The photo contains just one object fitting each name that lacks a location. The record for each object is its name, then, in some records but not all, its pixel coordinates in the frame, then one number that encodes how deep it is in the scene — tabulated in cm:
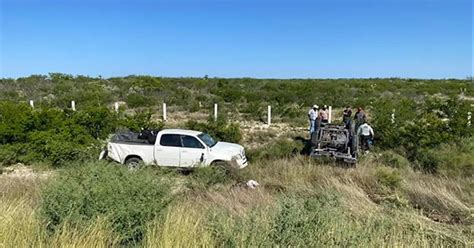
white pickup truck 1366
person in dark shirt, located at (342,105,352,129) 1590
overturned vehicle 1390
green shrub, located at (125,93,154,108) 3459
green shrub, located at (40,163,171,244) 474
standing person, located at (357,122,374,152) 1595
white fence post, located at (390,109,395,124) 1730
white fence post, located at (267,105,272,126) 2514
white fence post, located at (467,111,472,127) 1555
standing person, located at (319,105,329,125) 1842
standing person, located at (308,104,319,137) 1869
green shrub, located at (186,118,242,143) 1820
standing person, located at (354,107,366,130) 1700
